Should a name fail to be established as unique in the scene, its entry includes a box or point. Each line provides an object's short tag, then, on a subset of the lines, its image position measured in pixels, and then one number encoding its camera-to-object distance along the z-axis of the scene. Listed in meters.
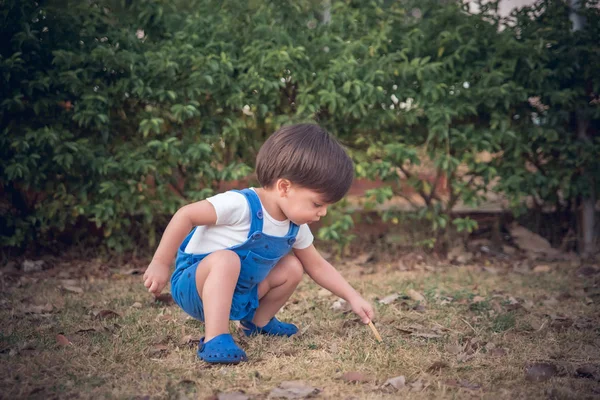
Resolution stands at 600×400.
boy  2.44
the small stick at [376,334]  2.71
